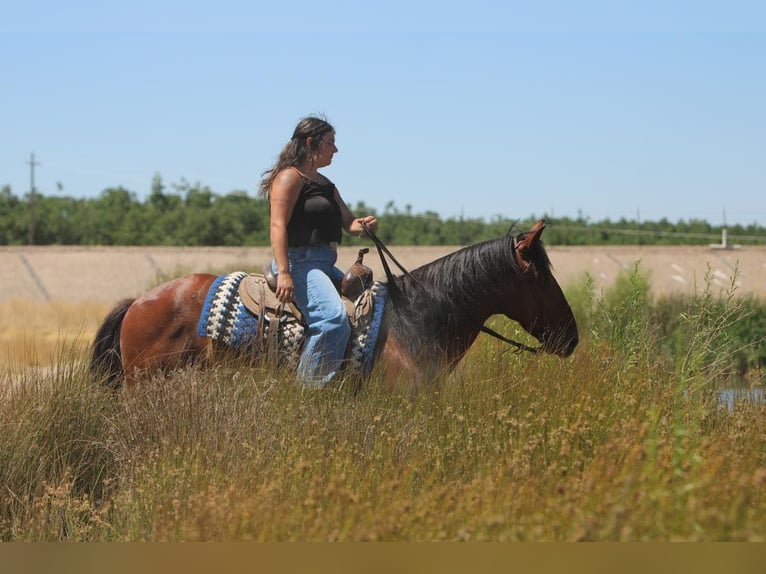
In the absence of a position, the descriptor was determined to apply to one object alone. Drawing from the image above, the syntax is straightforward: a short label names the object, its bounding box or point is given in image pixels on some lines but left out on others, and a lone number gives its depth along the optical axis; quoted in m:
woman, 13.67
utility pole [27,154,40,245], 64.69
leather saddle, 14.05
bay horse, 14.05
